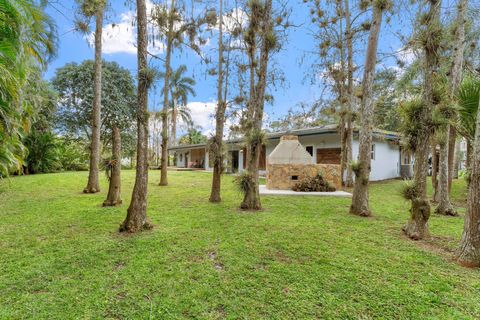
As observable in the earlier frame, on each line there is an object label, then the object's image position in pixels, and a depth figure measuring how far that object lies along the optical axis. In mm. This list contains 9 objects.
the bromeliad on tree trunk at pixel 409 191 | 4578
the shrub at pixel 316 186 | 10656
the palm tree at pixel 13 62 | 2643
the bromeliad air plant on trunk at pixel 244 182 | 6781
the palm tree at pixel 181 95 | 24822
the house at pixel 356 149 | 14610
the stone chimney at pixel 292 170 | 11172
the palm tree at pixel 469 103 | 6250
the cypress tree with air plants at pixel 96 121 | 8914
